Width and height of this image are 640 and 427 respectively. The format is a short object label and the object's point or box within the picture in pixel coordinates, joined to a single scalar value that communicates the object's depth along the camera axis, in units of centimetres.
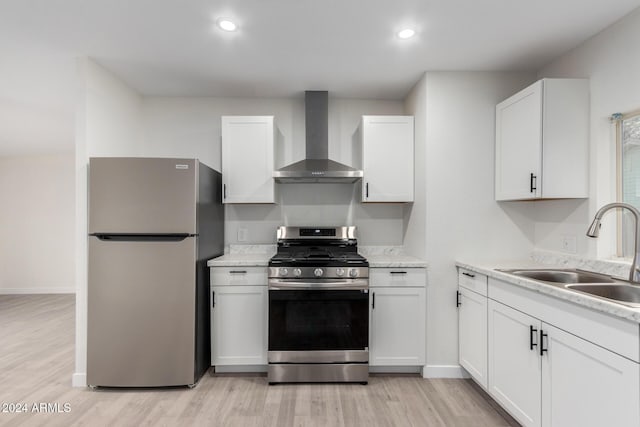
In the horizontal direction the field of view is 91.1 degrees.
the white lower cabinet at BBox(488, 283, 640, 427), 126
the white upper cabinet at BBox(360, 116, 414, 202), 283
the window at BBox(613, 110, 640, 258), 193
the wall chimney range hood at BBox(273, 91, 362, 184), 300
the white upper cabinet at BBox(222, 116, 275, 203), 286
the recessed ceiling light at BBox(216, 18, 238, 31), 195
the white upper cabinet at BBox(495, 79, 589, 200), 212
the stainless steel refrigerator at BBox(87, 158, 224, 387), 231
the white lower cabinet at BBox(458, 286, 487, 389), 221
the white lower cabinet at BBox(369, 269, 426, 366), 255
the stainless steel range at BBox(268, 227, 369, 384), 245
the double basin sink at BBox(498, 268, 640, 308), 167
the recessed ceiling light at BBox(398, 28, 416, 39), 205
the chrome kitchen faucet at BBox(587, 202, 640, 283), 166
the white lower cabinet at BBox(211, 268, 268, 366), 258
